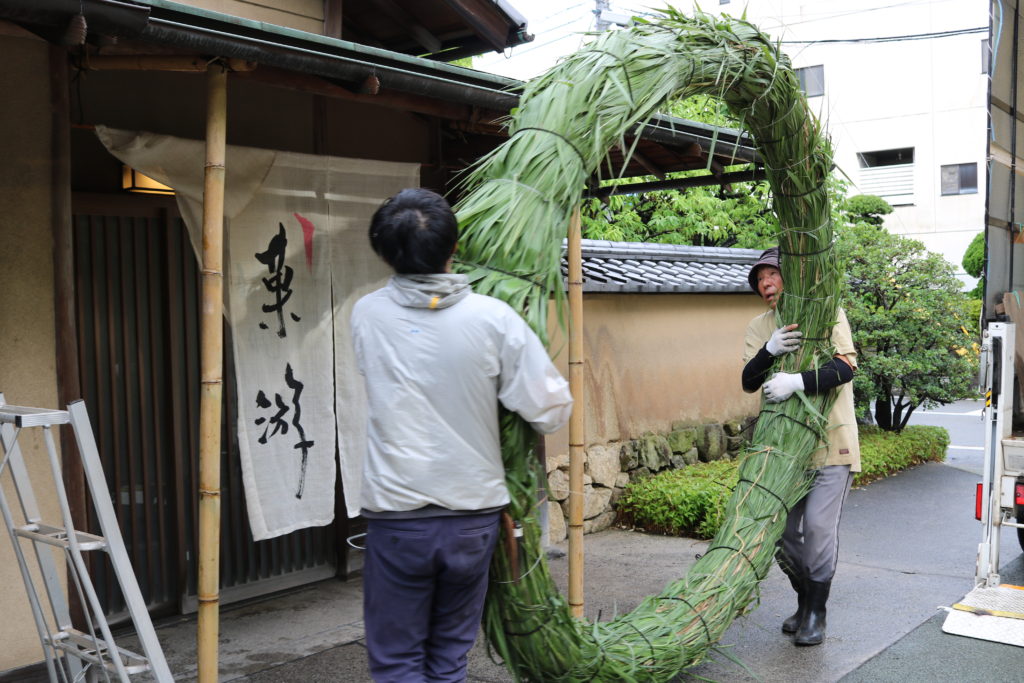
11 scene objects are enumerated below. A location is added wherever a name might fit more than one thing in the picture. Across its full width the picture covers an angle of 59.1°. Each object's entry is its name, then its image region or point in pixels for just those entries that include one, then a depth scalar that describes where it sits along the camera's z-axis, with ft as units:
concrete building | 85.92
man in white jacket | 9.73
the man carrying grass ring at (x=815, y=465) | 16.66
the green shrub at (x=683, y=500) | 26.66
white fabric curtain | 17.17
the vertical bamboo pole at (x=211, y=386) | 13.10
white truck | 19.35
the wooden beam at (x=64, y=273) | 15.43
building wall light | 17.84
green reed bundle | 11.57
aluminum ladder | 10.47
